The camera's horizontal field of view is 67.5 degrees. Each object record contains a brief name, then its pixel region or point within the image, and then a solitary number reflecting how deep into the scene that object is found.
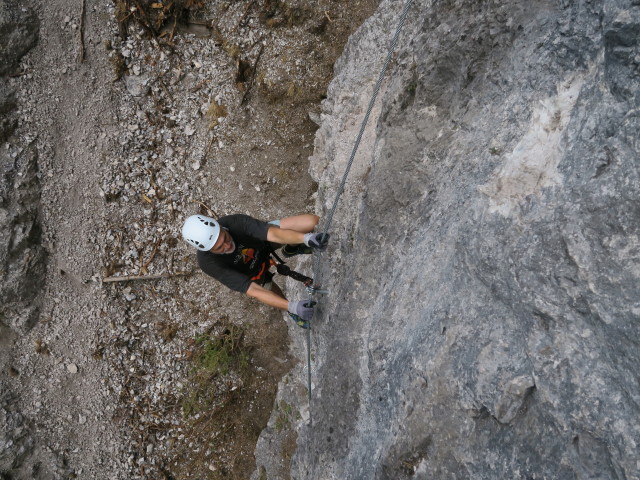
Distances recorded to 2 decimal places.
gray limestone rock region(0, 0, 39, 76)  8.04
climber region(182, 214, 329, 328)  6.14
